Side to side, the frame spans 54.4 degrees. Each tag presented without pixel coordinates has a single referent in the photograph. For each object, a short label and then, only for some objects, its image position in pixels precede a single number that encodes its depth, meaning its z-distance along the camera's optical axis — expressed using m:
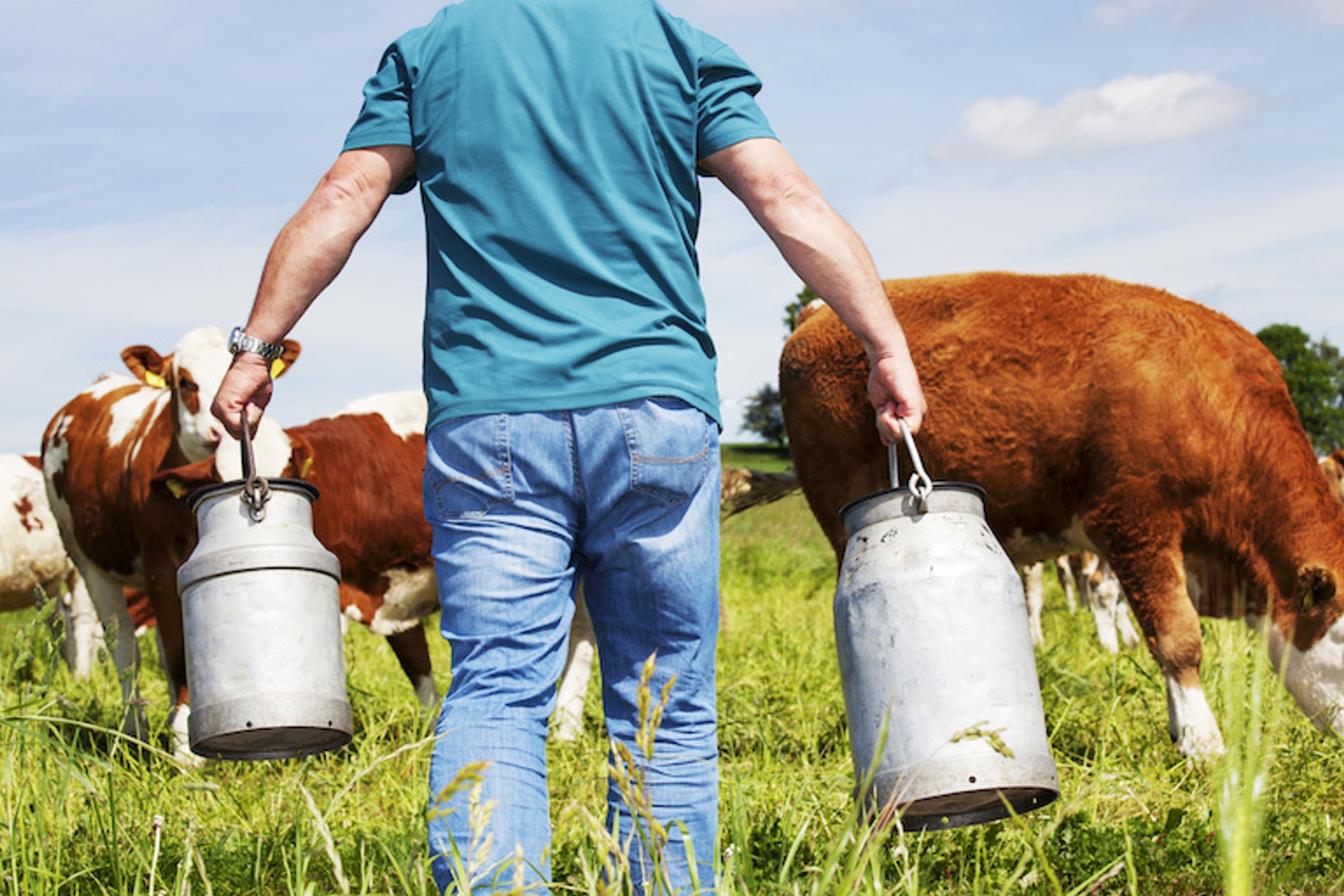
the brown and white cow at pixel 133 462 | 5.72
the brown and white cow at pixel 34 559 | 9.46
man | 2.32
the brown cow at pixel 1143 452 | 4.99
